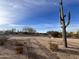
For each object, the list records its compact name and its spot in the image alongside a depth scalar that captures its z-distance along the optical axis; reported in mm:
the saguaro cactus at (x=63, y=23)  5631
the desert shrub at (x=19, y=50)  4241
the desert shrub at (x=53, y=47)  4777
